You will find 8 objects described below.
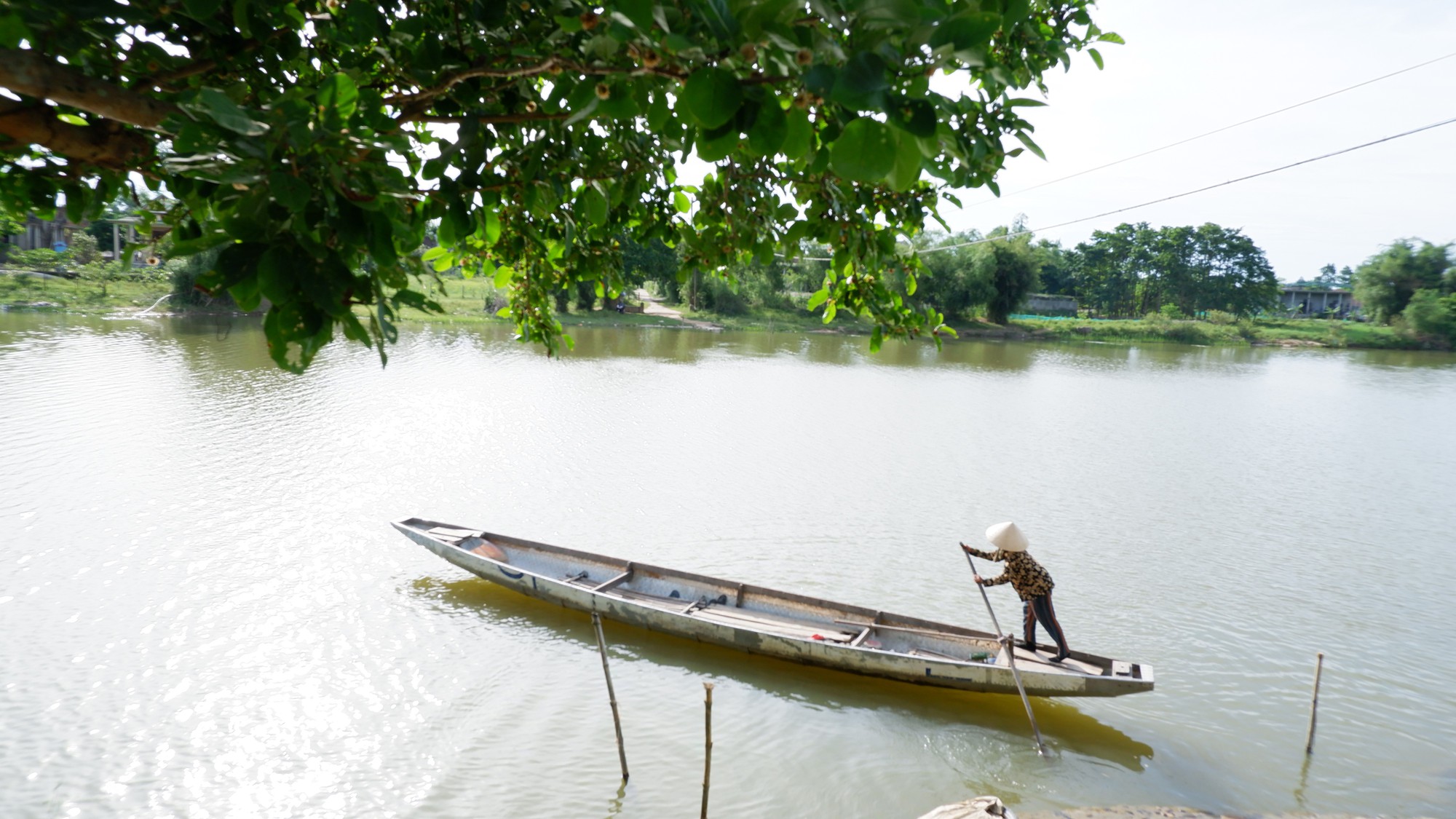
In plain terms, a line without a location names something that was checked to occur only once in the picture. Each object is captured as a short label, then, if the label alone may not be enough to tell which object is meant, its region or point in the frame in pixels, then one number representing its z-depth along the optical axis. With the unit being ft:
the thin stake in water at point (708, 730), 15.97
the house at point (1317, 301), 232.73
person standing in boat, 24.82
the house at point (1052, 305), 213.25
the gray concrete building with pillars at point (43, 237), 125.59
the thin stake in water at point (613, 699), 18.74
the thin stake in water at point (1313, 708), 22.68
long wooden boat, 24.09
